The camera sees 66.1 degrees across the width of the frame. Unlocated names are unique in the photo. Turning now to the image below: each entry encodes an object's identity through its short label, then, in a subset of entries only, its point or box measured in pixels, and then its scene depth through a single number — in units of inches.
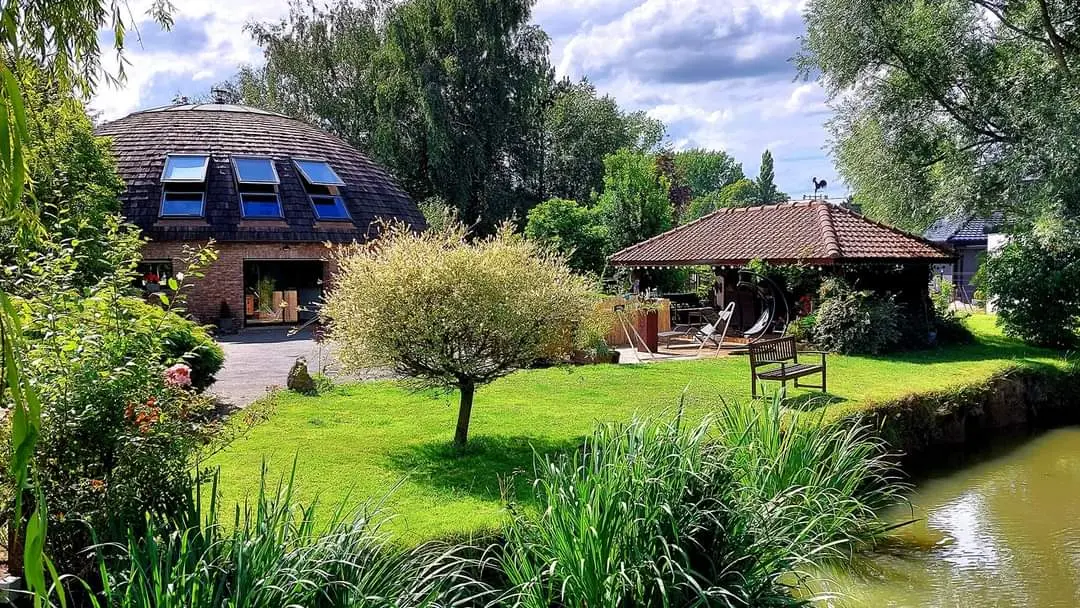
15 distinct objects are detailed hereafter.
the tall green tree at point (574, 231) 1008.2
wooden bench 423.2
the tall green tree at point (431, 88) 1254.3
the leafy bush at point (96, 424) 185.3
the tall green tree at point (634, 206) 1008.9
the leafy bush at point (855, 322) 644.1
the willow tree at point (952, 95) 658.2
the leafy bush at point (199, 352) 395.2
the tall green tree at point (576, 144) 1493.6
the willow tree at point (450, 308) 302.5
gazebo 692.7
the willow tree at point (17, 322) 77.0
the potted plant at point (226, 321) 856.9
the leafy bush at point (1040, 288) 670.8
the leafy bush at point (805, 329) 673.6
